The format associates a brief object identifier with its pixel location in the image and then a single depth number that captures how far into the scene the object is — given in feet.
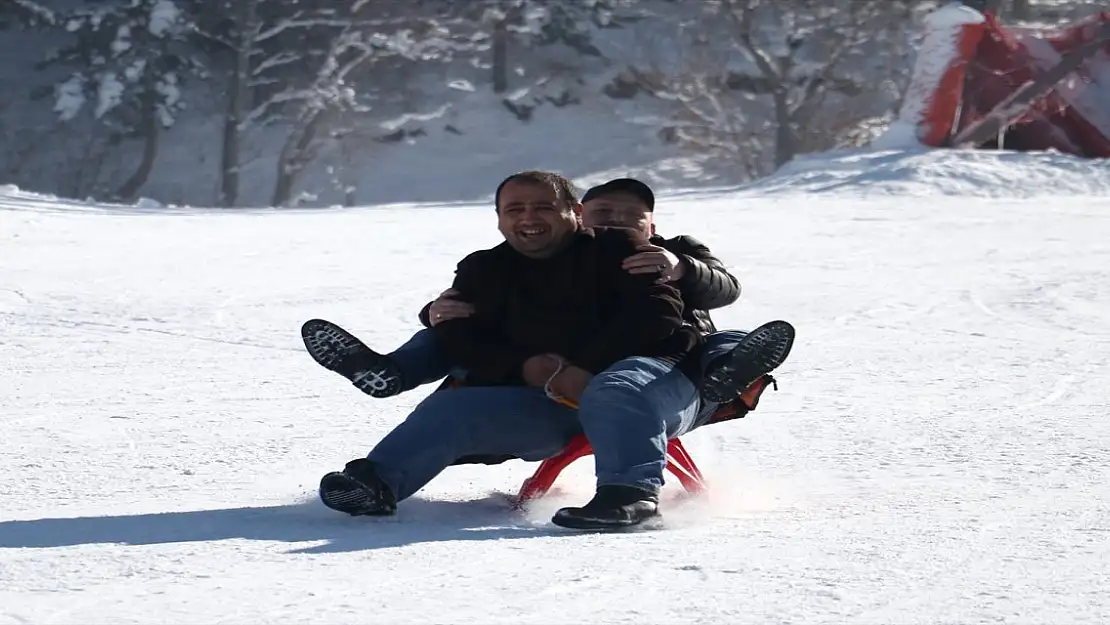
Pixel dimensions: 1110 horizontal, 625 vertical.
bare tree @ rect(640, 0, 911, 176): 210.59
